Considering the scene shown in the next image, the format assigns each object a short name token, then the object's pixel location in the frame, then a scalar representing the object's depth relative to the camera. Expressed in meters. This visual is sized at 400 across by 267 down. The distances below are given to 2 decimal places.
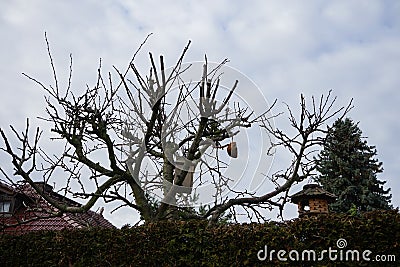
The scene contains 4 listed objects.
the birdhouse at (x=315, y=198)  4.91
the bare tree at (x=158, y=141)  4.26
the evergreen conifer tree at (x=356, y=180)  12.02
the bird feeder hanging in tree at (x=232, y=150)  3.93
